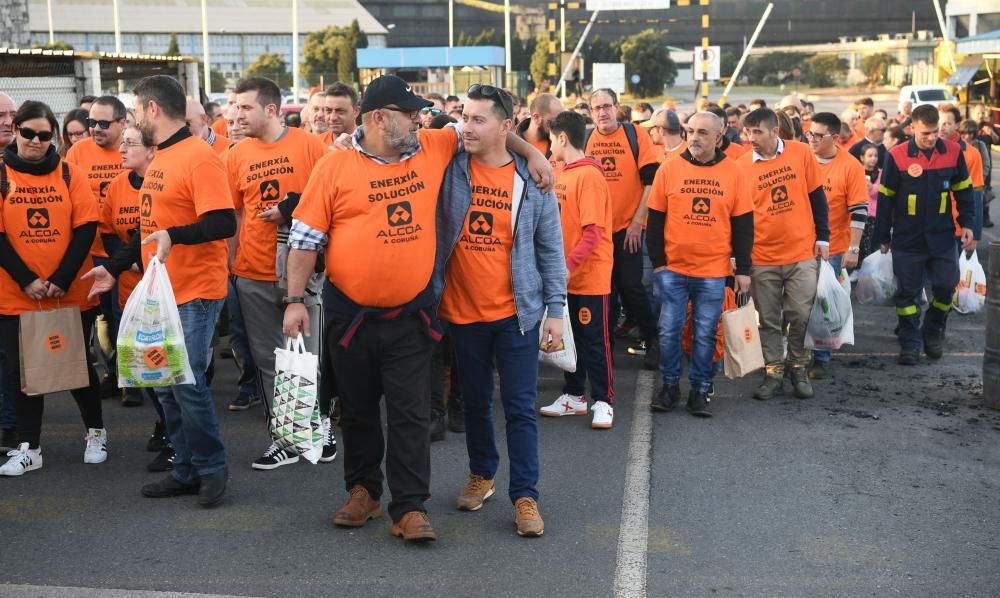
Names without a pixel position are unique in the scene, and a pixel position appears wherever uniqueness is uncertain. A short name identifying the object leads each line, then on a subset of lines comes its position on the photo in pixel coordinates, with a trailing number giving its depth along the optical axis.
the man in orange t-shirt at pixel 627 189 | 9.09
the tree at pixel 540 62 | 66.06
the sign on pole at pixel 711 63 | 31.64
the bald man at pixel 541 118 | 8.17
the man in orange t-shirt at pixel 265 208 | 6.48
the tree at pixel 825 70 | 91.26
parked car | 39.59
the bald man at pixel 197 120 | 7.94
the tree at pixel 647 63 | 77.88
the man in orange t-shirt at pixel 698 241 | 7.30
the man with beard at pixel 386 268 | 5.01
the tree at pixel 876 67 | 86.44
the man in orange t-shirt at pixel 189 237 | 5.56
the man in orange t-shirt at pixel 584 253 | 7.20
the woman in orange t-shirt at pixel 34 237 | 6.29
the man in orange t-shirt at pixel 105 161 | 7.63
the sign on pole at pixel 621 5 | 36.06
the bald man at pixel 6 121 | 6.82
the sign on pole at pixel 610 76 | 35.38
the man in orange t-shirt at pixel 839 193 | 8.77
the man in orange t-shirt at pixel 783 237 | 7.93
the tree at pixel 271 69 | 70.56
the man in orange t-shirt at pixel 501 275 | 5.27
